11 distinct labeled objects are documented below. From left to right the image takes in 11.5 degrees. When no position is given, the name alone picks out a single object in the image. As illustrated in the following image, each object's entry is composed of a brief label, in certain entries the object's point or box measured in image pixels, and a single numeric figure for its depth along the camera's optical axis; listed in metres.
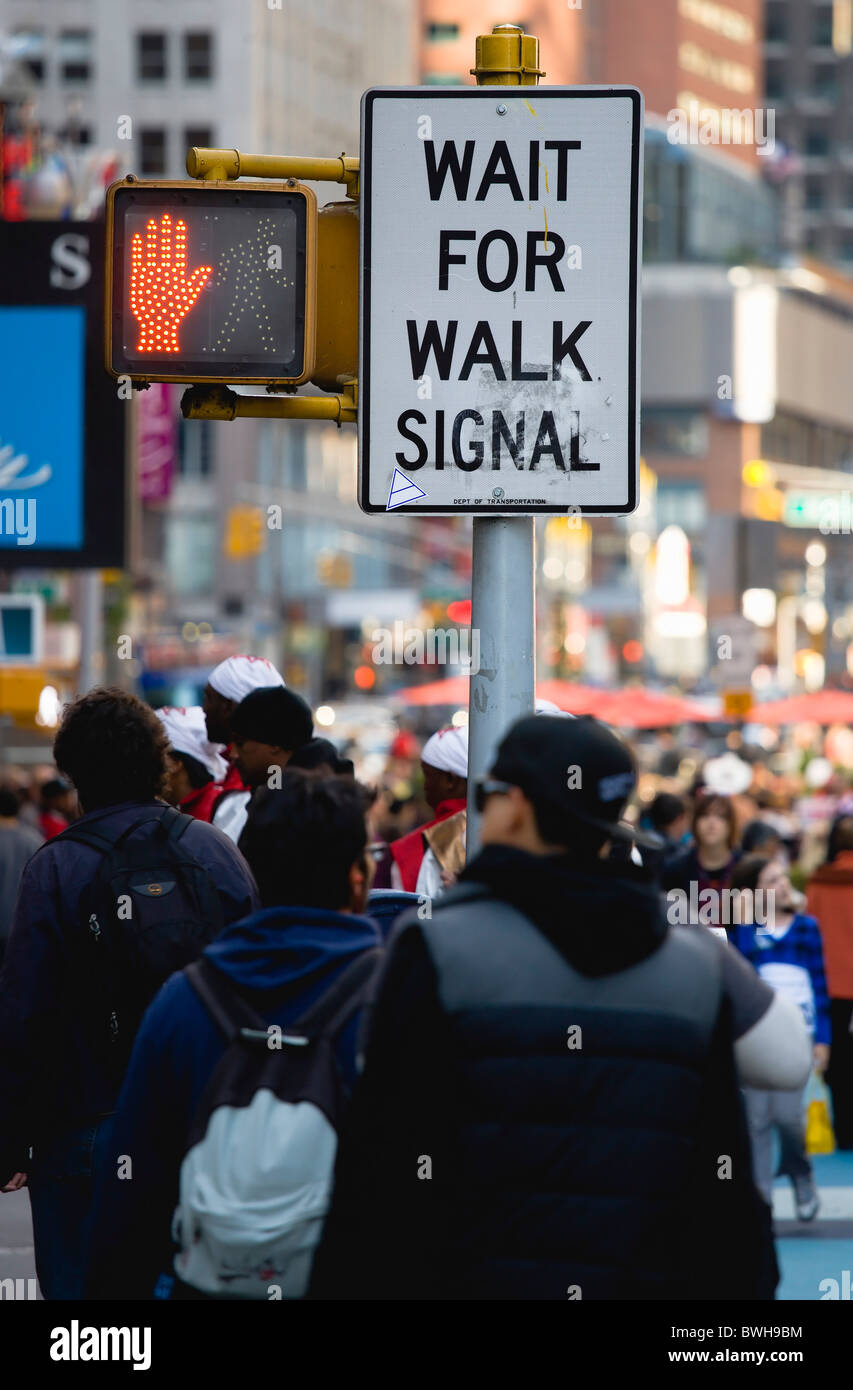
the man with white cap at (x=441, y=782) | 12.14
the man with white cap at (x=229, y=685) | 12.09
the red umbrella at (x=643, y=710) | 57.50
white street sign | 8.10
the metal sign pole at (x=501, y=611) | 8.23
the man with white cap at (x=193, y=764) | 12.46
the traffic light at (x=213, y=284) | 8.29
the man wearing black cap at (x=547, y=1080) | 5.65
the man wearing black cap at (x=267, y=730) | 10.94
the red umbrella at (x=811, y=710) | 52.97
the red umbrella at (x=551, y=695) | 55.35
